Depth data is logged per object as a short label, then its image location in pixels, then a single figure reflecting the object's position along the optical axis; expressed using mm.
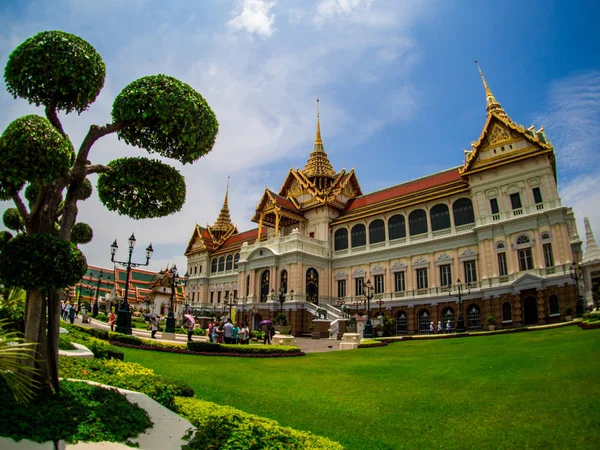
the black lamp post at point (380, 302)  34594
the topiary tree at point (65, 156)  5641
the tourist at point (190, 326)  20816
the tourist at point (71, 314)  28767
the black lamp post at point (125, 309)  21531
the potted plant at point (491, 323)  28078
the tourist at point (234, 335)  22241
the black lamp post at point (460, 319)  29969
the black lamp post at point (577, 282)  24641
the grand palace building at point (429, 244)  28422
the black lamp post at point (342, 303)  33688
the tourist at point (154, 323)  23578
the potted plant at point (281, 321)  32312
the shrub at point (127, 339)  18109
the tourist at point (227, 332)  21417
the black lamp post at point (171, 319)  24547
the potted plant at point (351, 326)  28091
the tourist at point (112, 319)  26567
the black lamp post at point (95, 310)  41250
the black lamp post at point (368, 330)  28406
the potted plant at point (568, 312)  24842
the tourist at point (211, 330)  22725
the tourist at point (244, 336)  23625
